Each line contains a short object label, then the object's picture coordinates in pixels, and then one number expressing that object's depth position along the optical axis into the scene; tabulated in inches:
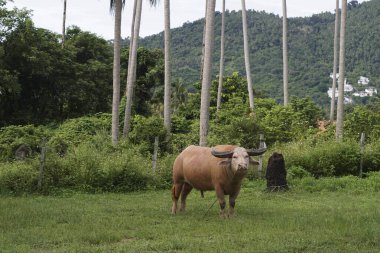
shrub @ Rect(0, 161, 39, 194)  625.6
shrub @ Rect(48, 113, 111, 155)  1039.6
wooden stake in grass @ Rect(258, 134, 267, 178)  745.3
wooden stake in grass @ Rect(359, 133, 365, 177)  776.2
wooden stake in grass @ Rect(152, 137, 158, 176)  694.6
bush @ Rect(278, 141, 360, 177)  776.9
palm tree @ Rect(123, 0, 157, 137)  1001.5
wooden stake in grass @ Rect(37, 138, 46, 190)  632.0
